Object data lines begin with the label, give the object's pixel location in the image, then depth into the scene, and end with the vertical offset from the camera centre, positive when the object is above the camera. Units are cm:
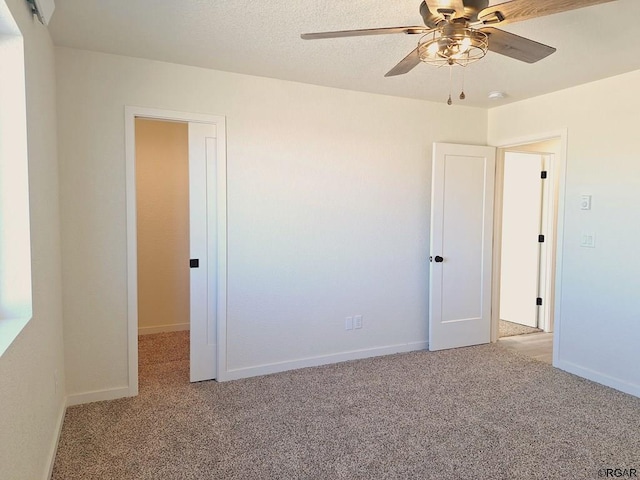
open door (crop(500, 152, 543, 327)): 490 -26
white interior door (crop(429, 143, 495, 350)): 399 -30
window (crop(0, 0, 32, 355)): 174 +10
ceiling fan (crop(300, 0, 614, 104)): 154 +76
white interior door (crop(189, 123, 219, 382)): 313 -28
